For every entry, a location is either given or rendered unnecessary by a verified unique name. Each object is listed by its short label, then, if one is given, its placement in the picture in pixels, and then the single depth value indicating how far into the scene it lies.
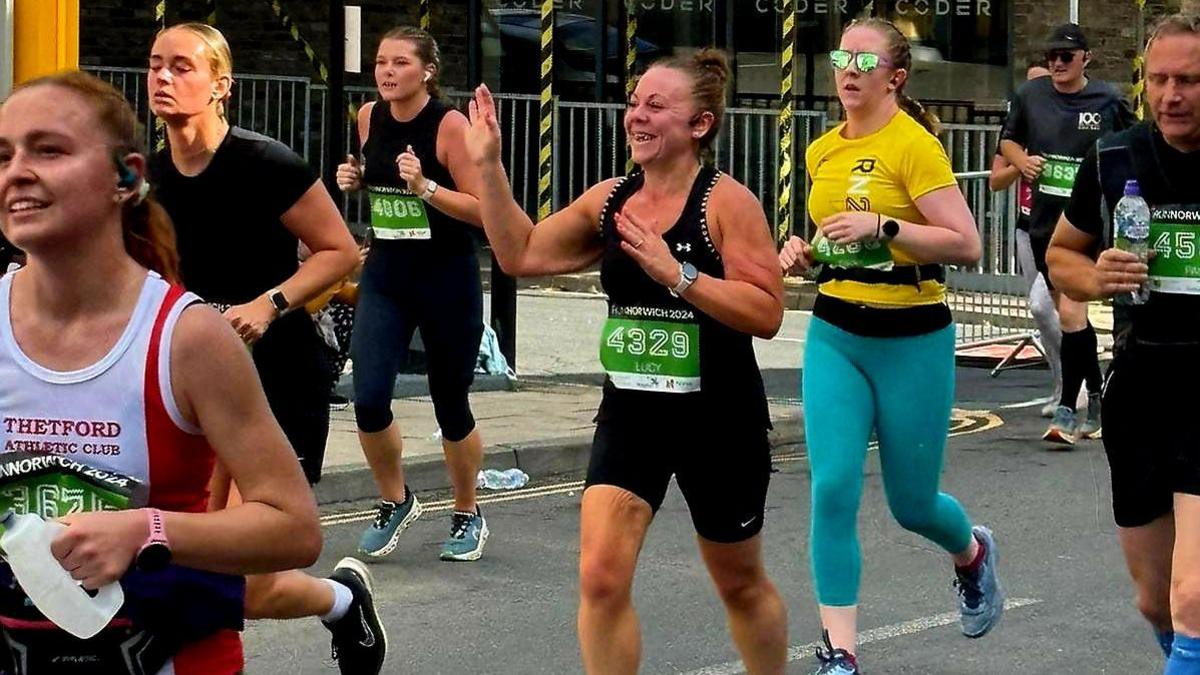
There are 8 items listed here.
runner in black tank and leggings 8.31
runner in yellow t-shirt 6.36
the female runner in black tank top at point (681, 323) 5.51
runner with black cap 11.45
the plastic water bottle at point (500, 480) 10.45
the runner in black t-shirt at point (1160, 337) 5.09
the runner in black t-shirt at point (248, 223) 6.34
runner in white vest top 3.21
